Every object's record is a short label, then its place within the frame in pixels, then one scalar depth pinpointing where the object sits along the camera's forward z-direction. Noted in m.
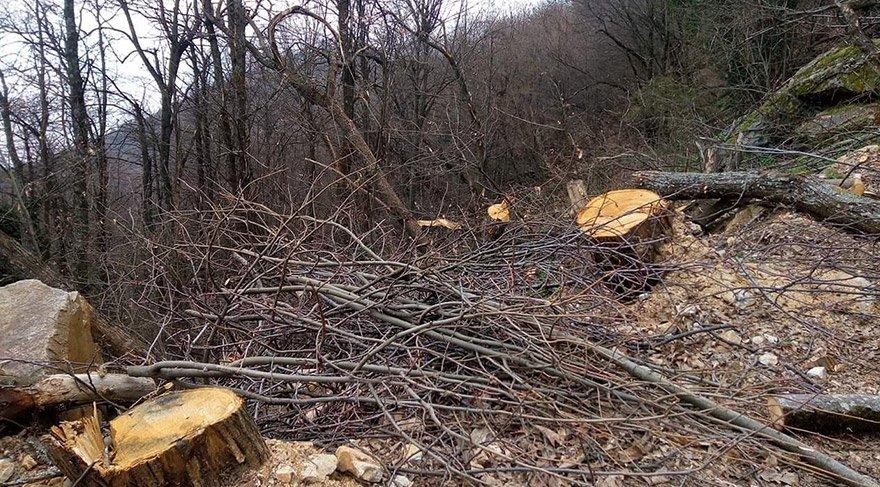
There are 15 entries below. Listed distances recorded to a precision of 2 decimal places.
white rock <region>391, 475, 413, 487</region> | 1.96
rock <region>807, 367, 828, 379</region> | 2.78
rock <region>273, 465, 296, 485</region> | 1.85
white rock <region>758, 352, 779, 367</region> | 2.92
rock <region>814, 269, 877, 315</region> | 3.23
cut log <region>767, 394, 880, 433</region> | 2.33
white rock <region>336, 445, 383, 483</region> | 1.94
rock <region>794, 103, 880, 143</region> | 6.29
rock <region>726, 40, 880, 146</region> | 6.80
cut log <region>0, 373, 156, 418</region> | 1.87
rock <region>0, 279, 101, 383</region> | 2.35
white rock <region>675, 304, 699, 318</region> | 3.47
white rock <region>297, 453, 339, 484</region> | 1.89
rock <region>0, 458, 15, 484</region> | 1.90
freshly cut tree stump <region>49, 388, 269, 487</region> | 1.59
